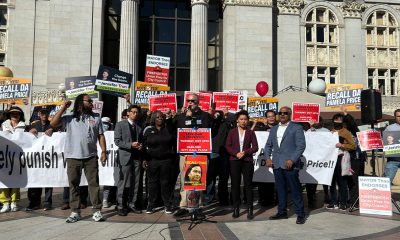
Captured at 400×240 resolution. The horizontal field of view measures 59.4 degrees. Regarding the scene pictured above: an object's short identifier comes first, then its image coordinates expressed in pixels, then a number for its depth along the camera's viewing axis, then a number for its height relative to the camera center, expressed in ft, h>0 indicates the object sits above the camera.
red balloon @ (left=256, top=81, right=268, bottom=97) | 66.85 +9.78
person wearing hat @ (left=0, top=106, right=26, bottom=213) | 26.28 +0.60
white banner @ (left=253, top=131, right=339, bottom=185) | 29.40 -1.76
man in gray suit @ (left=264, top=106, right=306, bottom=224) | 23.57 -1.25
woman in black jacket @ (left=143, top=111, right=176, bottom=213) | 24.86 -1.12
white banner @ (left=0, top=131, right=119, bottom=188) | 26.53 -1.97
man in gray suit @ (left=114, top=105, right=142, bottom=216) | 24.84 -1.09
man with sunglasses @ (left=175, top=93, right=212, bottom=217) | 23.27 +1.30
